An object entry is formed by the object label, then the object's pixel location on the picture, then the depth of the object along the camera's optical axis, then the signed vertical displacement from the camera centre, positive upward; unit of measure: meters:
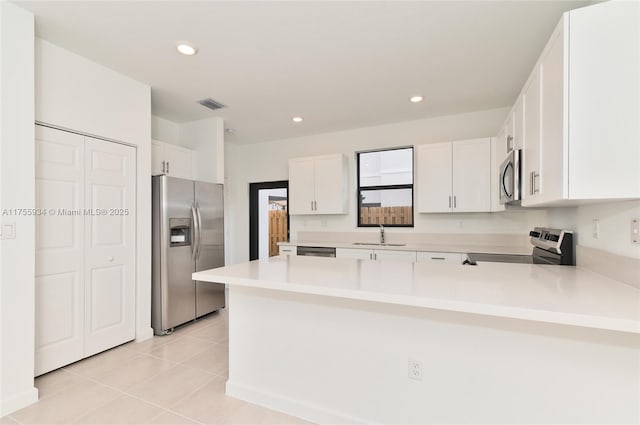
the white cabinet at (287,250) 4.48 -0.57
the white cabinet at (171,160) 3.59 +0.62
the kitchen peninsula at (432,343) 1.24 -0.67
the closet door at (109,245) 2.66 -0.31
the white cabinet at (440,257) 3.45 -0.53
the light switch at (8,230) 1.95 -0.13
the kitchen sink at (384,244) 4.28 -0.46
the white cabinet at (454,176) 3.59 +0.42
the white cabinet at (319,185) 4.47 +0.39
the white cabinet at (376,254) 3.70 -0.54
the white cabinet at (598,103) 1.26 +0.46
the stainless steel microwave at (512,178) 2.10 +0.25
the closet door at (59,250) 2.31 -0.31
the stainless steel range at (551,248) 2.14 -0.28
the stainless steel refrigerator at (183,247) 3.24 -0.42
